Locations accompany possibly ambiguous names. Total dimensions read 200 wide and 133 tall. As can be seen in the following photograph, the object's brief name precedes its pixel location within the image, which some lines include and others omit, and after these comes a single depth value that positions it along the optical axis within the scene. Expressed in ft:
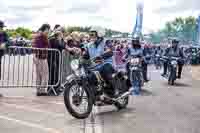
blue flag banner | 84.16
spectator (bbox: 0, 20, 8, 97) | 26.46
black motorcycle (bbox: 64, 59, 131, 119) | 19.67
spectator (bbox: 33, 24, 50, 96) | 27.68
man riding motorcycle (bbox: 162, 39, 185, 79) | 41.78
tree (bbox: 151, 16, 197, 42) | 110.46
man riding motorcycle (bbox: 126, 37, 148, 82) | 32.29
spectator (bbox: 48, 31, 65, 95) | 28.64
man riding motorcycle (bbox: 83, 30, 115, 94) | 21.68
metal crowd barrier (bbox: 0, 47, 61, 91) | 27.87
